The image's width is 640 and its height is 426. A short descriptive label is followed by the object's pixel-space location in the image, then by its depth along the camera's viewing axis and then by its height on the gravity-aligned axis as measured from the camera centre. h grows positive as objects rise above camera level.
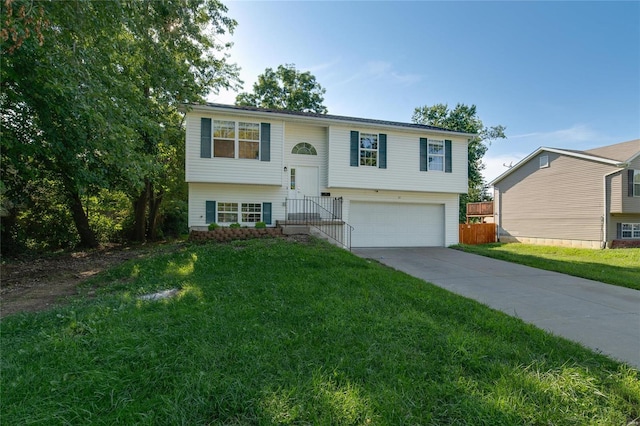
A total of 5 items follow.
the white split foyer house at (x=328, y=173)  10.66 +1.52
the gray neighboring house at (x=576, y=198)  14.71 +0.85
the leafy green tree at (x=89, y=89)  5.48 +2.56
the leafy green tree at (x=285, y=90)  23.12 +9.63
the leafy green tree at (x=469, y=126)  26.47 +7.93
